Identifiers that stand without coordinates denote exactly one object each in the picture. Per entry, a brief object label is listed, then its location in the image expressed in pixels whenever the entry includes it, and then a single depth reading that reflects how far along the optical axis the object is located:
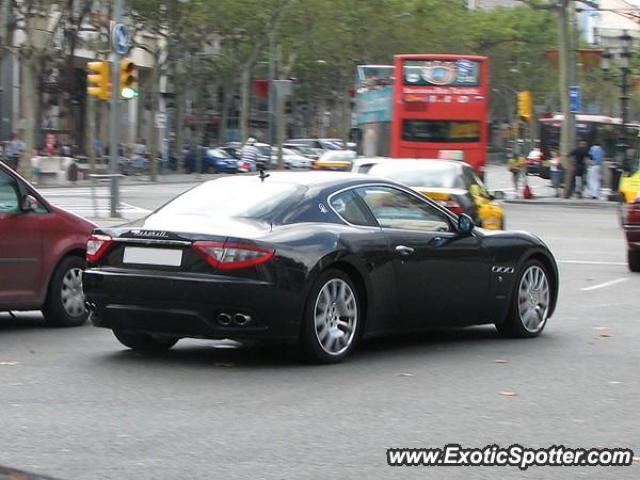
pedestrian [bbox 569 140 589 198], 41.47
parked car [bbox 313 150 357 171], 59.28
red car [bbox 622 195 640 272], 17.84
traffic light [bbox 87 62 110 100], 27.84
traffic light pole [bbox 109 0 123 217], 27.65
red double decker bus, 35.78
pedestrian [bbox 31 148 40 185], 47.81
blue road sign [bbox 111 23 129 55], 26.02
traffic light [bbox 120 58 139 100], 27.41
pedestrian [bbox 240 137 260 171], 66.96
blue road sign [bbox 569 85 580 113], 42.06
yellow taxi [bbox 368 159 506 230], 19.35
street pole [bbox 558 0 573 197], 41.50
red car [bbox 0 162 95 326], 10.62
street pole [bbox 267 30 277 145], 62.63
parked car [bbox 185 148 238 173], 67.50
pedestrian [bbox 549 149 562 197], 43.88
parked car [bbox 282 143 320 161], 76.81
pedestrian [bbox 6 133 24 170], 50.16
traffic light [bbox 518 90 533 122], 43.75
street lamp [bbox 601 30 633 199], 43.31
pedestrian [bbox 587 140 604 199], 42.78
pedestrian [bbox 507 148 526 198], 45.25
